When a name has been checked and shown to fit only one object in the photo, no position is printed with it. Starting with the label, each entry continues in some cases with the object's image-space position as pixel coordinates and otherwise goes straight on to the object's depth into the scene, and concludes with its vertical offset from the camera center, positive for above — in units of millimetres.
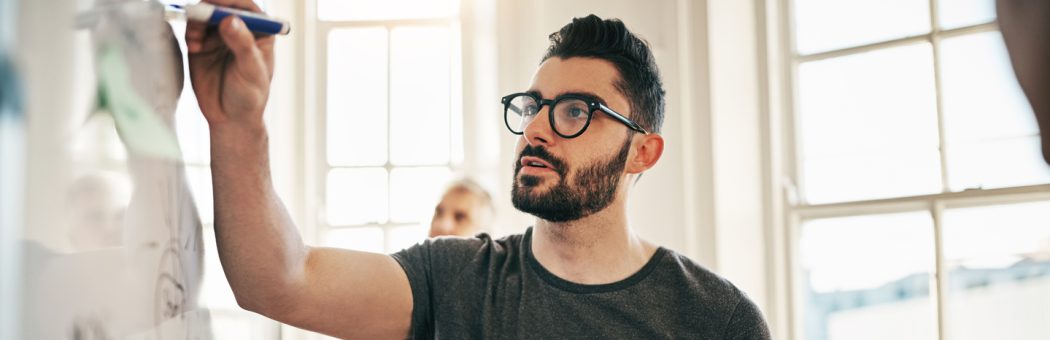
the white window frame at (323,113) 2941 +300
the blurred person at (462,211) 2598 -9
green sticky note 650 +75
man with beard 1082 -70
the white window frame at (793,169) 2338 +85
